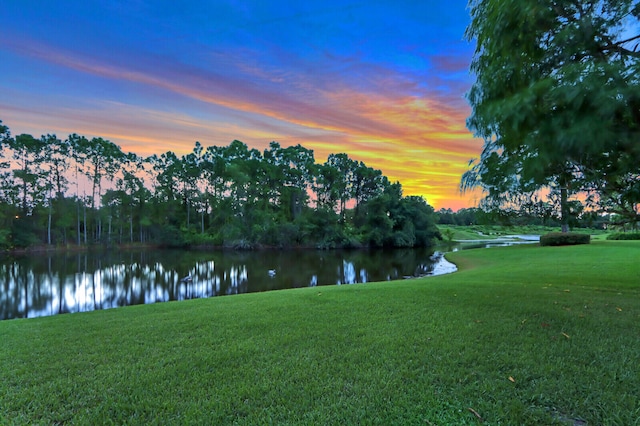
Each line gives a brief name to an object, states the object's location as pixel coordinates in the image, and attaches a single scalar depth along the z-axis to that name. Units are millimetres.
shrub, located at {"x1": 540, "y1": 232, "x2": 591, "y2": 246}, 22266
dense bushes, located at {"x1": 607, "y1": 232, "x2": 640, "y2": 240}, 24203
